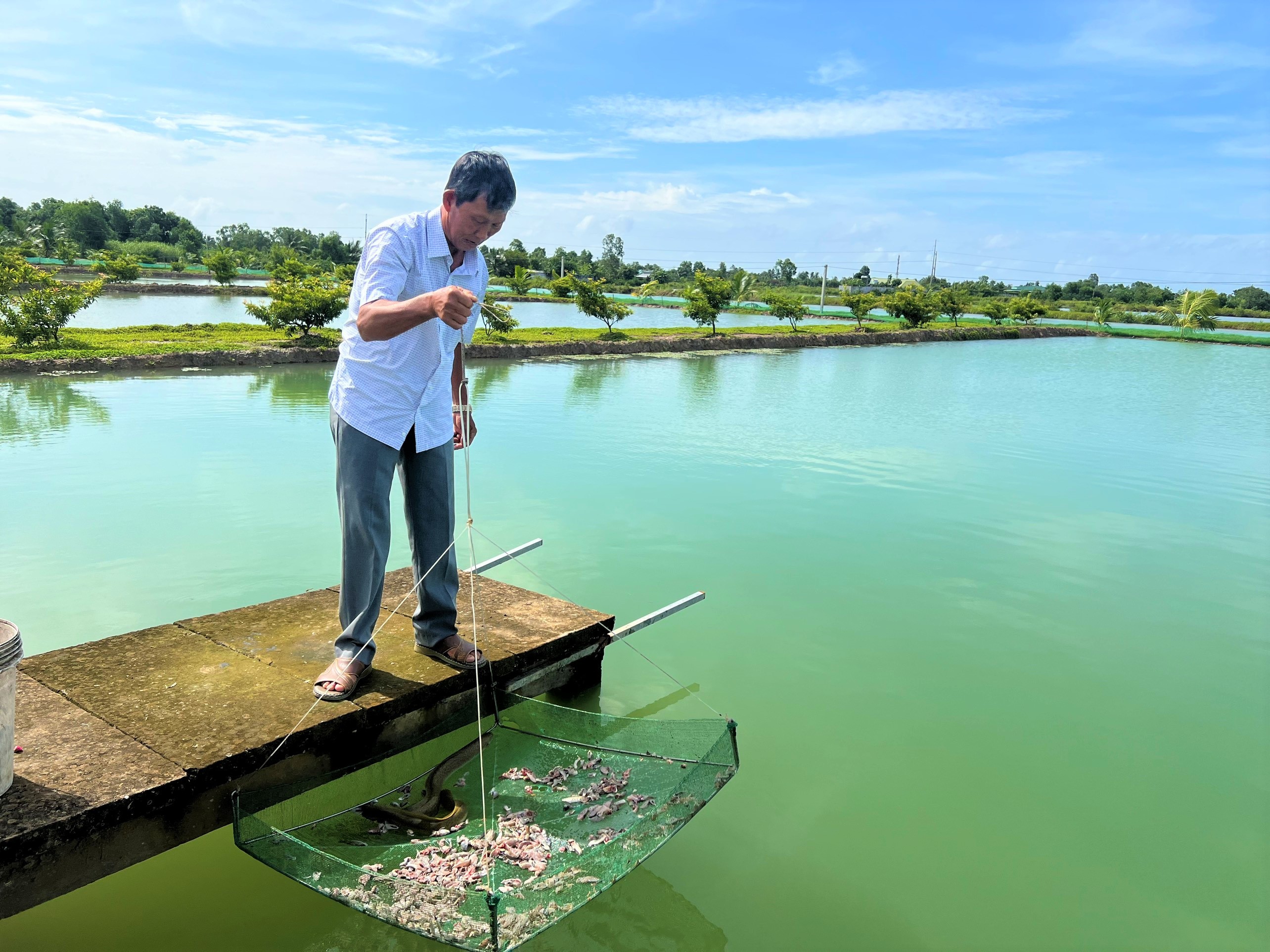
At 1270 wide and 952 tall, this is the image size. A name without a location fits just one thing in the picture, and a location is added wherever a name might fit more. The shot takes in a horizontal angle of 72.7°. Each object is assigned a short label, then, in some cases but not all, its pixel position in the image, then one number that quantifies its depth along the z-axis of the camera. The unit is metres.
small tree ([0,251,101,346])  12.51
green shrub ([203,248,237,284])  32.00
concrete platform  1.86
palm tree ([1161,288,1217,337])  34.53
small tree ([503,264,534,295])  34.25
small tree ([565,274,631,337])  20.19
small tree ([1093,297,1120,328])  35.94
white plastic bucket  1.82
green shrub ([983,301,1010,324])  34.28
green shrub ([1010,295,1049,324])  33.97
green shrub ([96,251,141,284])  31.89
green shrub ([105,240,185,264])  48.97
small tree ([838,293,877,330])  27.78
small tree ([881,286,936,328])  28.81
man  2.26
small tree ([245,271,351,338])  14.80
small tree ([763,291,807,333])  25.78
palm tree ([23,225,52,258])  41.12
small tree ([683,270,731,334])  21.81
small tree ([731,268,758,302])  34.72
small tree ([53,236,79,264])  39.94
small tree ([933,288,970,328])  31.73
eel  2.30
